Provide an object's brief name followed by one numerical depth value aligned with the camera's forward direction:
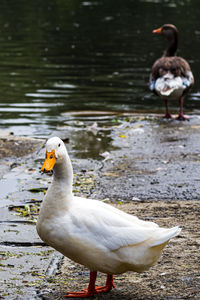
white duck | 7.65
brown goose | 20.68
